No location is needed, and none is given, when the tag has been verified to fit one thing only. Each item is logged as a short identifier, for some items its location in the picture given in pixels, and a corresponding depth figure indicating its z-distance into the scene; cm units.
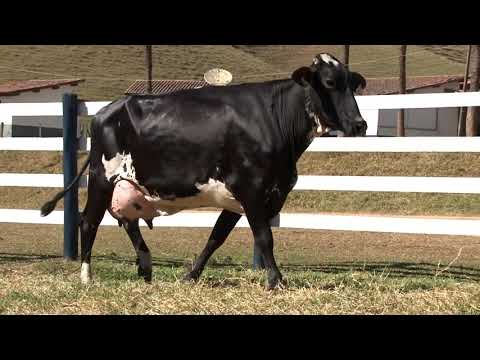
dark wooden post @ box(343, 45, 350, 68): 3219
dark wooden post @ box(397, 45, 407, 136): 3060
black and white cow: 599
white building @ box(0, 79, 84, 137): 3449
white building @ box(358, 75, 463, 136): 4134
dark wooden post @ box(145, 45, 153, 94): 3594
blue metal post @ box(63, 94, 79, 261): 852
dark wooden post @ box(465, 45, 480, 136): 2464
